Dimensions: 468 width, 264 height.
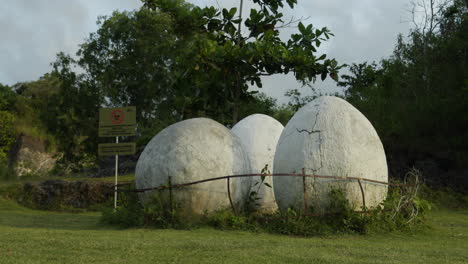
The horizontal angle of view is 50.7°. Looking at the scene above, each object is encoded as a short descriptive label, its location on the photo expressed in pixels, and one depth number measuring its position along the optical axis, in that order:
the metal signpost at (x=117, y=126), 14.33
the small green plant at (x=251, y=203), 9.93
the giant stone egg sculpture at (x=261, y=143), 11.45
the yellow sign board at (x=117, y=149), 14.30
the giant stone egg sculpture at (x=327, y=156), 9.16
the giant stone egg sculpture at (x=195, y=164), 9.10
